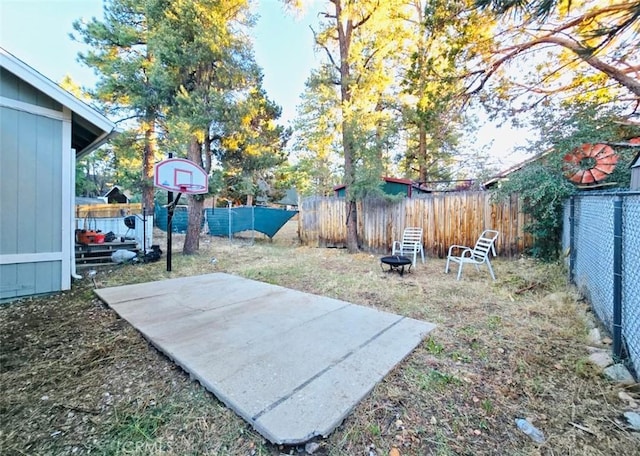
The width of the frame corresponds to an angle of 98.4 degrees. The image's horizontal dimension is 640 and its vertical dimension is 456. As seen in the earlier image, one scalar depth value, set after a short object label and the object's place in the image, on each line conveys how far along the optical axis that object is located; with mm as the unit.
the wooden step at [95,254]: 5758
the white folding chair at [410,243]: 6539
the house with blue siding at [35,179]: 3439
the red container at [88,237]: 5885
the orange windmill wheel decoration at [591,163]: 4543
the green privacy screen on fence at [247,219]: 11047
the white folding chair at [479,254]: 4715
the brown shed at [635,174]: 3619
